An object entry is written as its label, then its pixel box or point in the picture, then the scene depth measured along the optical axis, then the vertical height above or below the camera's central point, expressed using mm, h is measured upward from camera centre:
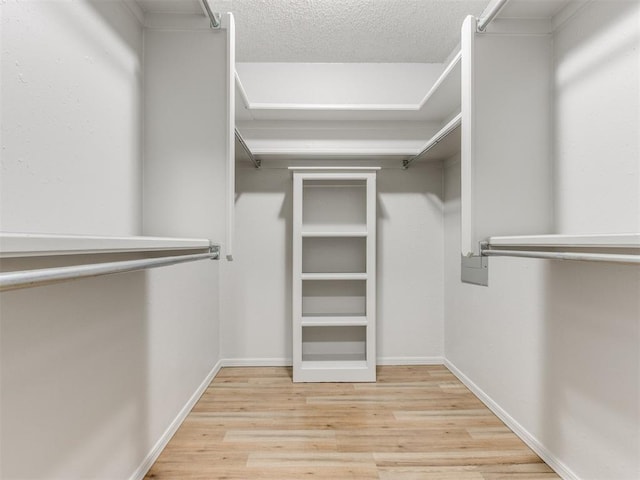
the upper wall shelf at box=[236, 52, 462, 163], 2186 +847
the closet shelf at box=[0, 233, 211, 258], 444 +3
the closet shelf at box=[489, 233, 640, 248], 715 +15
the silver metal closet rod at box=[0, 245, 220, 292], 436 -43
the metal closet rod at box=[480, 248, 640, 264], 698 -25
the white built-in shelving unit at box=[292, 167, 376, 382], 2477 -154
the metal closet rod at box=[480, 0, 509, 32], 1138 +807
